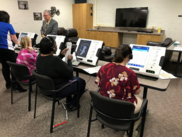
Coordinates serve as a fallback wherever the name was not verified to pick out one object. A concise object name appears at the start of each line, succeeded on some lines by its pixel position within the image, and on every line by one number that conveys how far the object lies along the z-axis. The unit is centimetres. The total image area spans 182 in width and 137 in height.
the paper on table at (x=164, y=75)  178
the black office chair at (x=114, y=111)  116
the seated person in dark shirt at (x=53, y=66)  170
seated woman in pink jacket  236
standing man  351
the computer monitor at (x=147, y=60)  172
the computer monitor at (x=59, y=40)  275
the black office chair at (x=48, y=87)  163
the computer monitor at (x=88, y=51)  221
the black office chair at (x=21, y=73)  207
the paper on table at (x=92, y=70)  200
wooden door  693
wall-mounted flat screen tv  578
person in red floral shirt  129
